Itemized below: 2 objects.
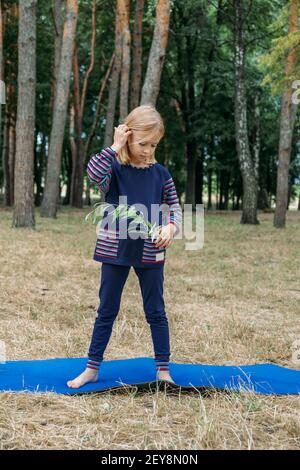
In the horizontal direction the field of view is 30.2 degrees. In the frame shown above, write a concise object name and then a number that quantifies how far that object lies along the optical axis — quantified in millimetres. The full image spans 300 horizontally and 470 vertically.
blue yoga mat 3623
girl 3523
